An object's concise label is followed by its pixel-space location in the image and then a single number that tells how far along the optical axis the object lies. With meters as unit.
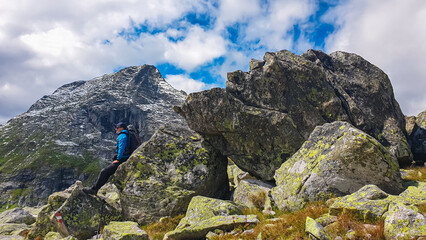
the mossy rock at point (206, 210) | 11.44
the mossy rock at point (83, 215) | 14.55
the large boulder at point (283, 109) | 18.00
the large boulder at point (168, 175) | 15.60
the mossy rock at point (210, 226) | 9.81
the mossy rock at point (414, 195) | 8.73
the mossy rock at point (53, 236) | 14.73
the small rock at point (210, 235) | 9.30
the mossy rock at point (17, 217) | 22.69
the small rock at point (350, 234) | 7.08
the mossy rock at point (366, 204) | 7.91
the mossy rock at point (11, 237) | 16.58
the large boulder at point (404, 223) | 6.37
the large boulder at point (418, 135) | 18.72
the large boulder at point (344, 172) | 10.99
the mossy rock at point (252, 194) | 13.60
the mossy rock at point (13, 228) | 18.89
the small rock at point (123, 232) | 10.44
